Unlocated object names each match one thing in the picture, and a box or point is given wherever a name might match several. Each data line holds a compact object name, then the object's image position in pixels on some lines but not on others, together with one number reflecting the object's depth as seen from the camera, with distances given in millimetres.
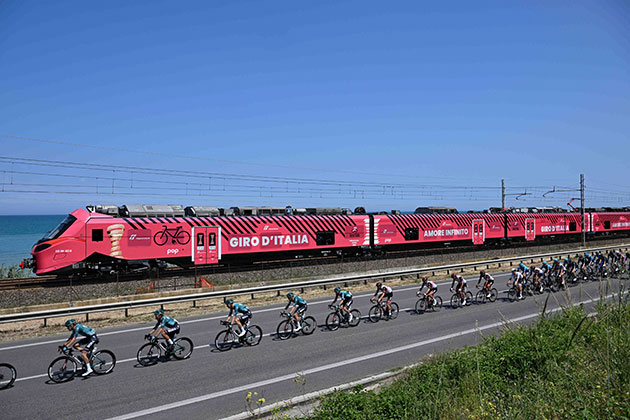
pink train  23922
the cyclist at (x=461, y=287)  20609
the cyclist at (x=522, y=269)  22141
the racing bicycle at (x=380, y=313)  18438
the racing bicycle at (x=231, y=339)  14577
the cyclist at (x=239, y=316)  14742
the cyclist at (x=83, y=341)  12008
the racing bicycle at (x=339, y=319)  17234
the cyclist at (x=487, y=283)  21625
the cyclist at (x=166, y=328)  13133
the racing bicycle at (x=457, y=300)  20977
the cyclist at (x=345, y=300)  17250
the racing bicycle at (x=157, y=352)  13097
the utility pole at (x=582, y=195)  42094
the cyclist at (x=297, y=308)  16016
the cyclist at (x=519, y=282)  22094
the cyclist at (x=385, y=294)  18250
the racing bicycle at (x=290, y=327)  15914
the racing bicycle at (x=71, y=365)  11812
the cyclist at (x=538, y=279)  23266
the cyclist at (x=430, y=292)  19712
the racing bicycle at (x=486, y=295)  22000
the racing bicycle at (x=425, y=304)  19891
